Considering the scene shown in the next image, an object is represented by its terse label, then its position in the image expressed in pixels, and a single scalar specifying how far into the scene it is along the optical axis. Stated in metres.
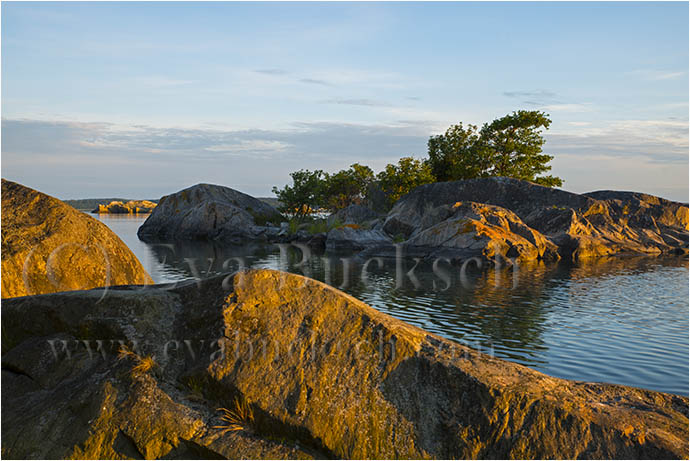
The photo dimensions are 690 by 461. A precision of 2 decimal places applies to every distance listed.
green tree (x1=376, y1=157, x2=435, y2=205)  58.38
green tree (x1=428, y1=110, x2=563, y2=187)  57.69
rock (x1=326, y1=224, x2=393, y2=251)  42.38
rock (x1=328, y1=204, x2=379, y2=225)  57.00
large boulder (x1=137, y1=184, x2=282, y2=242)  60.06
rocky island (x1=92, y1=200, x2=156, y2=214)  152.11
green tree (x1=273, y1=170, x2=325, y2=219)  69.07
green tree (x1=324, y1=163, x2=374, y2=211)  68.06
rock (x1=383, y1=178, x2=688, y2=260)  40.97
